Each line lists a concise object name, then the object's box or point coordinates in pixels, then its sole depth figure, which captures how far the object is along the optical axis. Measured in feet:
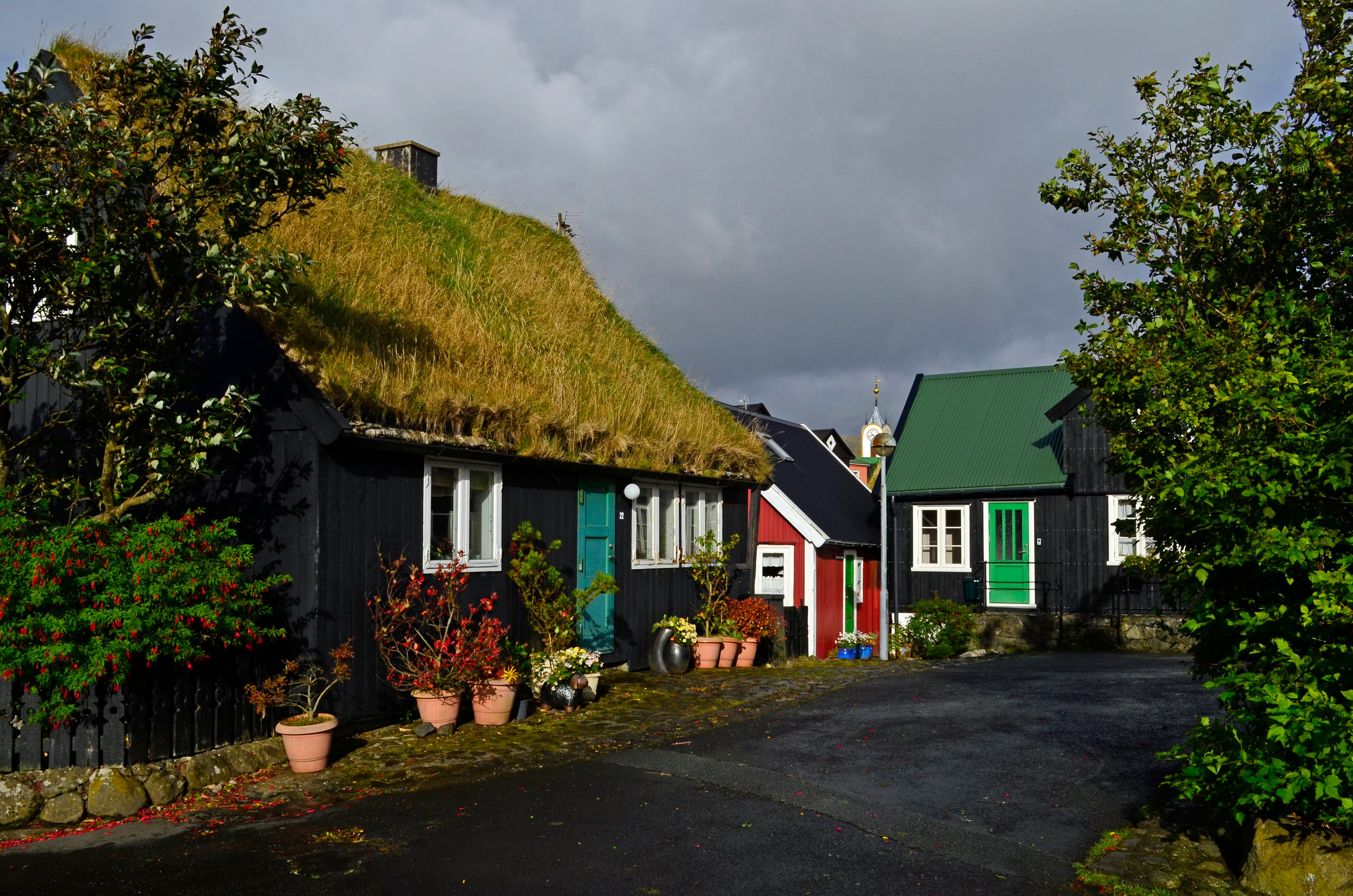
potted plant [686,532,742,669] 55.57
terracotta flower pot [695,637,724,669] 55.26
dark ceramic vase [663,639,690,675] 52.60
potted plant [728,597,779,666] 58.13
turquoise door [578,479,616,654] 49.62
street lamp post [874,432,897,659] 68.23
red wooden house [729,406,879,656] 76.84
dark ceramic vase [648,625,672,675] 52.65
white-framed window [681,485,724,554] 58.70
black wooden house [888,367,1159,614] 81.97
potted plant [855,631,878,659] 76.64
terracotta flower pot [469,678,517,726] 38.29
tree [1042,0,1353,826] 19.19
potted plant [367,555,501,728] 37.17
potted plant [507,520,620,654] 44.06
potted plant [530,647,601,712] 41.39
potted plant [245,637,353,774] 31.22
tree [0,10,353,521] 29.40
